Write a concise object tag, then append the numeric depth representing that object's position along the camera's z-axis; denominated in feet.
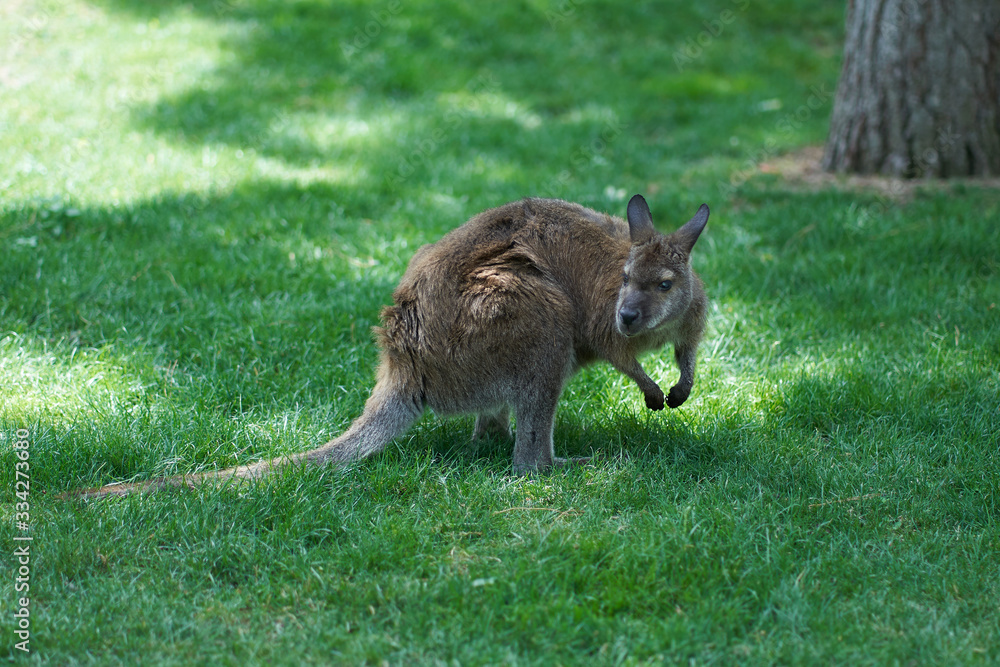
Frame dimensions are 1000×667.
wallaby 24.59
